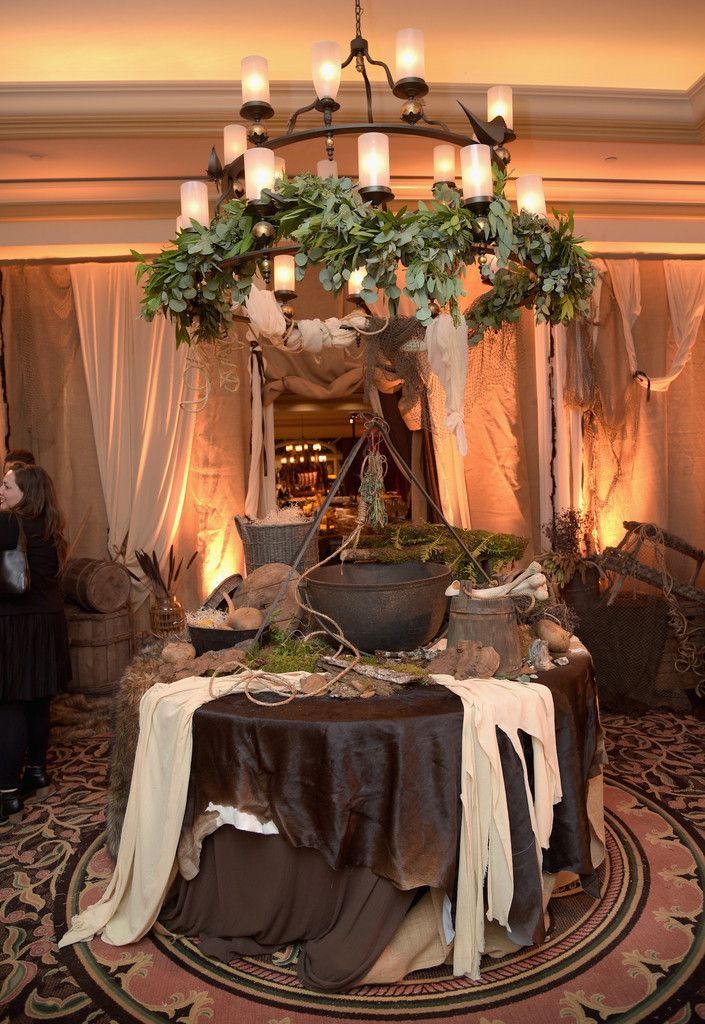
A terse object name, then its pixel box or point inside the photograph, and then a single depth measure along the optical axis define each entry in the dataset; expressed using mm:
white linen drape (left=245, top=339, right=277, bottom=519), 6609
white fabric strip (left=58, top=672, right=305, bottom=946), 2869
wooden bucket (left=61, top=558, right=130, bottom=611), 5879
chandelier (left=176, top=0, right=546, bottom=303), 2727
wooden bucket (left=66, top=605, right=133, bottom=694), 5875
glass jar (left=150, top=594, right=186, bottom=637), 6155
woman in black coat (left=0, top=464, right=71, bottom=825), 4219
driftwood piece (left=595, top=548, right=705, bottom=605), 6164
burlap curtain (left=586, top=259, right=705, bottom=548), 7227
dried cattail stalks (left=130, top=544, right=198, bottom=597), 6242
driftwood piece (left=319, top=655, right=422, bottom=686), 2994
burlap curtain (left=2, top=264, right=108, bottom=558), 6645
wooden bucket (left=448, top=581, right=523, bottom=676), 3092
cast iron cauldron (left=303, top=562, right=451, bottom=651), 3303
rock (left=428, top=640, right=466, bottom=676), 3099
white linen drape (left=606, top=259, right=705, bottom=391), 7184
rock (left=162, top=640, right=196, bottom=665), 3425
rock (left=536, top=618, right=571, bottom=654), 3338
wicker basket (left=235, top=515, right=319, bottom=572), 5543
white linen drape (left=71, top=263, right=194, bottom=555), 6613
